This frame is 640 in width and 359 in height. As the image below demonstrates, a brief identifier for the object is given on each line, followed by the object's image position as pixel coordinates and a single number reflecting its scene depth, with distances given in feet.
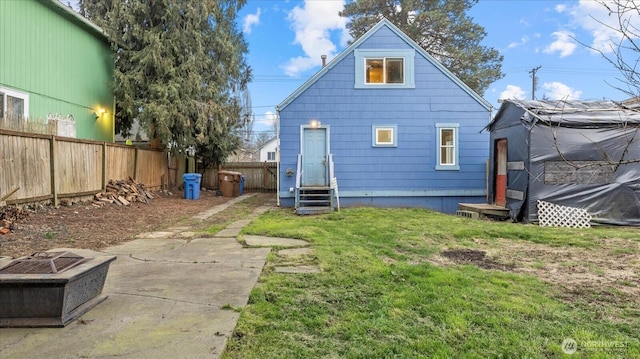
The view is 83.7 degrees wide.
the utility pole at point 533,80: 99.19
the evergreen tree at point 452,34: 65.49
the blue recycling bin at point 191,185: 41.27
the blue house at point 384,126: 36.19
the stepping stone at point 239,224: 24.20
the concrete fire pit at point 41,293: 7.86
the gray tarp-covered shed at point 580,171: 27.61
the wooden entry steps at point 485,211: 31.40
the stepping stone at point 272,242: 17.89
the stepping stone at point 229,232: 20.65
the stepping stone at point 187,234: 20.46
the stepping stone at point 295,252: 16.01
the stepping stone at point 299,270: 13.24
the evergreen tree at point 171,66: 39.75
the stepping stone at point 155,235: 20.51
